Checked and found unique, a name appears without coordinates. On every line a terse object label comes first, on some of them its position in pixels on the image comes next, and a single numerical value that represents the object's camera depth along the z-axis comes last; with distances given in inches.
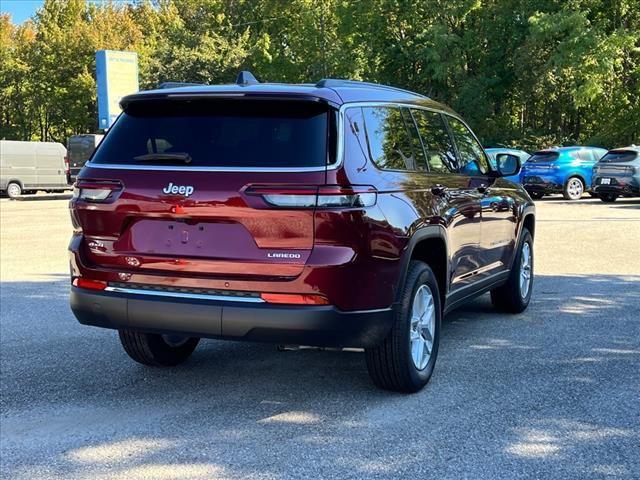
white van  1112.2
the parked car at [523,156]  904.0
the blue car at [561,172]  886.4
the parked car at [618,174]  791.7
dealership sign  1219.2
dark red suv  150.7
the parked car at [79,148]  1207.6
